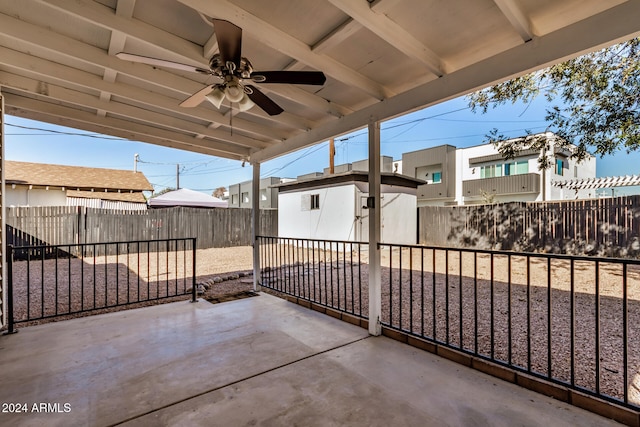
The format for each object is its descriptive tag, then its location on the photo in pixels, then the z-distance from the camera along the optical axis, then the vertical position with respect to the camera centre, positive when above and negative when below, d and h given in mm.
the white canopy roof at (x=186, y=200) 10992 +588
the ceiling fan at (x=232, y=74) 1769 +1016
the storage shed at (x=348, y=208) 9492 +281
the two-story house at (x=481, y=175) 13203 +2071
